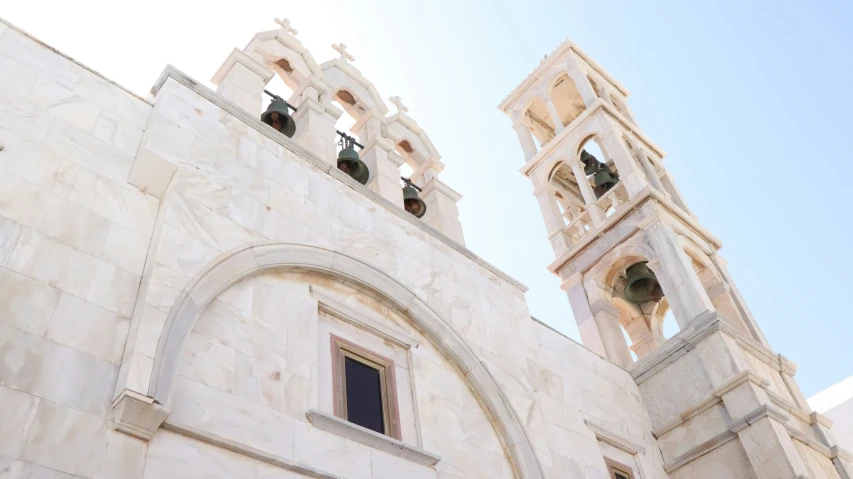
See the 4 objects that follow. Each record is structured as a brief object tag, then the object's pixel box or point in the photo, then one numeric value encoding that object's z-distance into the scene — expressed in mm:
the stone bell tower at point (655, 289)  12344
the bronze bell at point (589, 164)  20312
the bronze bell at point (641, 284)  17047
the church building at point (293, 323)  6410
